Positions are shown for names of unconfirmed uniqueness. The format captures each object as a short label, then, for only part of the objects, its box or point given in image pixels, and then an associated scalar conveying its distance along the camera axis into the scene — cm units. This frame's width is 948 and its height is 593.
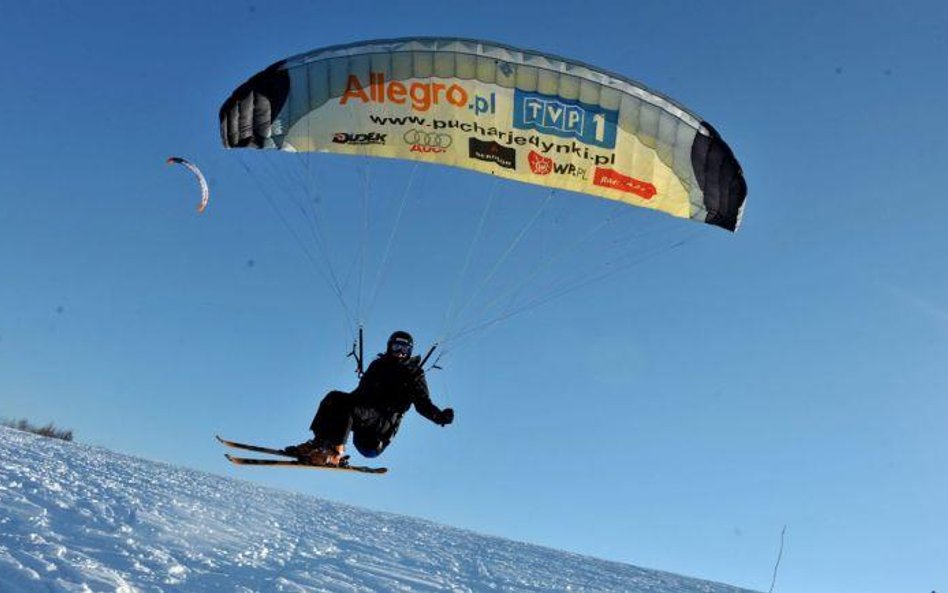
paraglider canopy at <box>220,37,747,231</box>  1066
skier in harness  957
